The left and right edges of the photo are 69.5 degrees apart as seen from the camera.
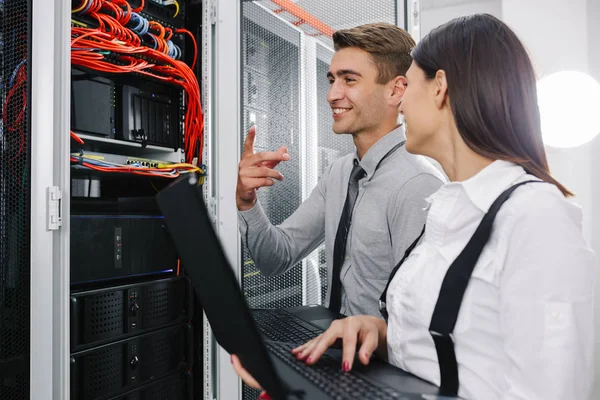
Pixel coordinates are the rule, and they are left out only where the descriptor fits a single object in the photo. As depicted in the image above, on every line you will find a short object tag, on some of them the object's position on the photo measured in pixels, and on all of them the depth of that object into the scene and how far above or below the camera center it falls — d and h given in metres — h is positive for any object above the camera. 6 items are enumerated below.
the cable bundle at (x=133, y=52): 1.51 +0.58
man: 1.24 +0.04
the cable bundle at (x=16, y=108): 1.30 +0.30
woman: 0.60 -0.07
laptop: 0.48 -0.15
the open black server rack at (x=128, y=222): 1.49 -0.06
